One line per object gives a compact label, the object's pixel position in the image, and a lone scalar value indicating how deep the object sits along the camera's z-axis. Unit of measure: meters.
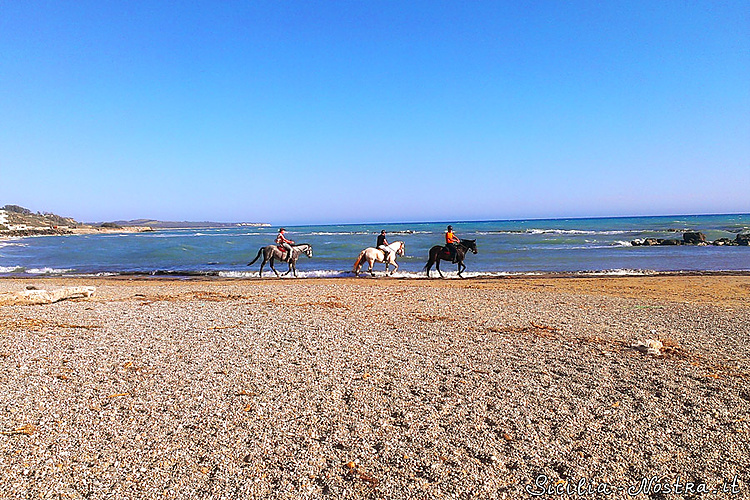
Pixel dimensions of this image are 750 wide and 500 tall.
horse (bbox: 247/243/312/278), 25.06
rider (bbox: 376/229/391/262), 25.03
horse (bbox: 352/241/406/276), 24.64
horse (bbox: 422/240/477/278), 23.72
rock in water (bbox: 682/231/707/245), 46.04
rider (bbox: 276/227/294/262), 24.91
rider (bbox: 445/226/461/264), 23.47
